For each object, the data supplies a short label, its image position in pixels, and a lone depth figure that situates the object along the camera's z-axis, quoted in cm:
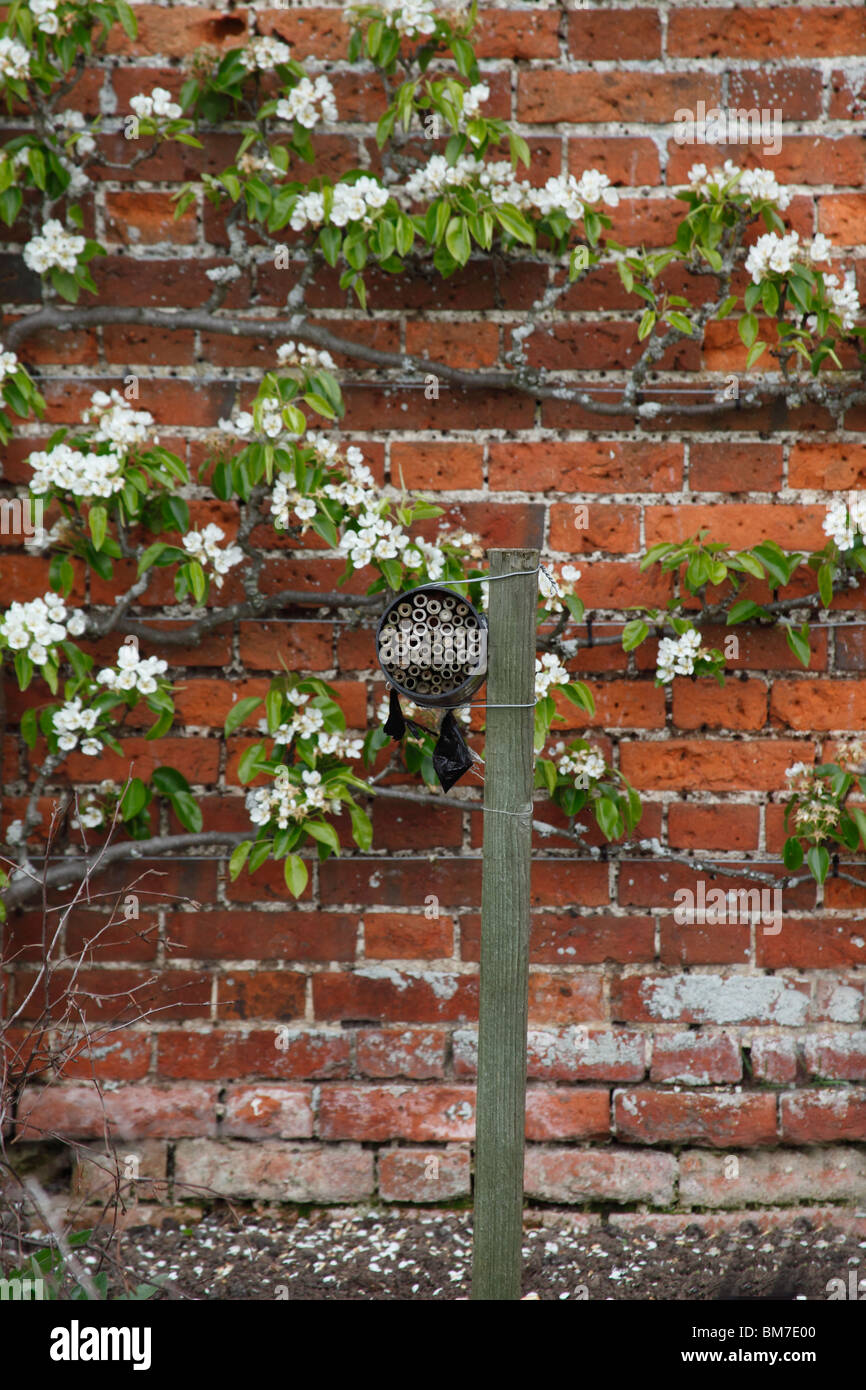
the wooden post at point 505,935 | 429
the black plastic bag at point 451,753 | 430
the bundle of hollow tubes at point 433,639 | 428
